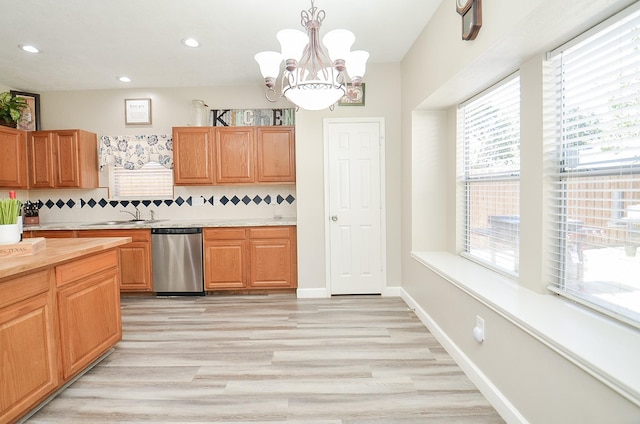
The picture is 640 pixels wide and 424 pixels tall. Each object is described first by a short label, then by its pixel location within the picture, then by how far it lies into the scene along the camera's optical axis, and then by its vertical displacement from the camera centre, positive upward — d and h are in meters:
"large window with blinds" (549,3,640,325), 1.44 +0.14
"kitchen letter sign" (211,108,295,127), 4.39 +1.17
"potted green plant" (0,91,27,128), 3.98 +1.22
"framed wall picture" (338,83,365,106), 3.81 +1.18
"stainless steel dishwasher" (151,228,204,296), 4.03 -0.69
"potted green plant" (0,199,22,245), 1.93 -0.09
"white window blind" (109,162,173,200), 4.57 +0.32
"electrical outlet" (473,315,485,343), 2.05 -0.85
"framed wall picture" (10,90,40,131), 4.35 +1.30
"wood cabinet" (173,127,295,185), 4.19 +0.65
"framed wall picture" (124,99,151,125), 4.53 +1.32
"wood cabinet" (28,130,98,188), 4.22 +0.63
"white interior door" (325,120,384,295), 3.86 -0.06
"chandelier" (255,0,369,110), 1.81 +0.82
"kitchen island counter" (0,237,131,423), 1.68 -0.69
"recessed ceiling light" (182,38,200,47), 3.14 +1.61
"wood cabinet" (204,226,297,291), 4.05 -0.63
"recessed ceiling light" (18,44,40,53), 3.21 +1.62
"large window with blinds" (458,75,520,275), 2.31 +0.21
